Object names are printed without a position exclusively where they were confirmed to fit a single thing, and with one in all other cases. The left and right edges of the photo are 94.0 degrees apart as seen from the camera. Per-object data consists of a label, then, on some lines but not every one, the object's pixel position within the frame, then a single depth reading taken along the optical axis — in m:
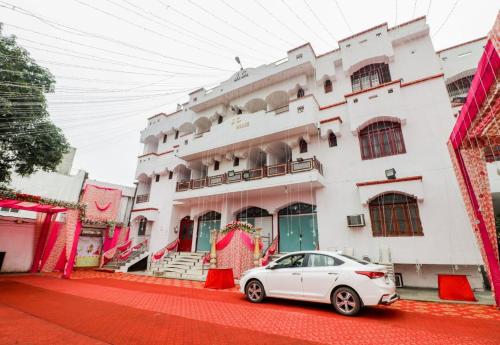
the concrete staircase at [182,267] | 12.63
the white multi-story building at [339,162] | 9.93
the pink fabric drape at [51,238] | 14.48
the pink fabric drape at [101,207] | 17.12
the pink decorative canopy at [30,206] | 10.67
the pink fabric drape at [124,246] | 17.05
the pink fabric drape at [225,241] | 12.05
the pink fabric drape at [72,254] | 11.51
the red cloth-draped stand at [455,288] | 7.14
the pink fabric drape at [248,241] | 11.52
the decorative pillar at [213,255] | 12.14
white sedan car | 5.24
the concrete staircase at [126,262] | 14.97
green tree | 10.18
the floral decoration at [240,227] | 11.77
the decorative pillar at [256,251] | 10.85
